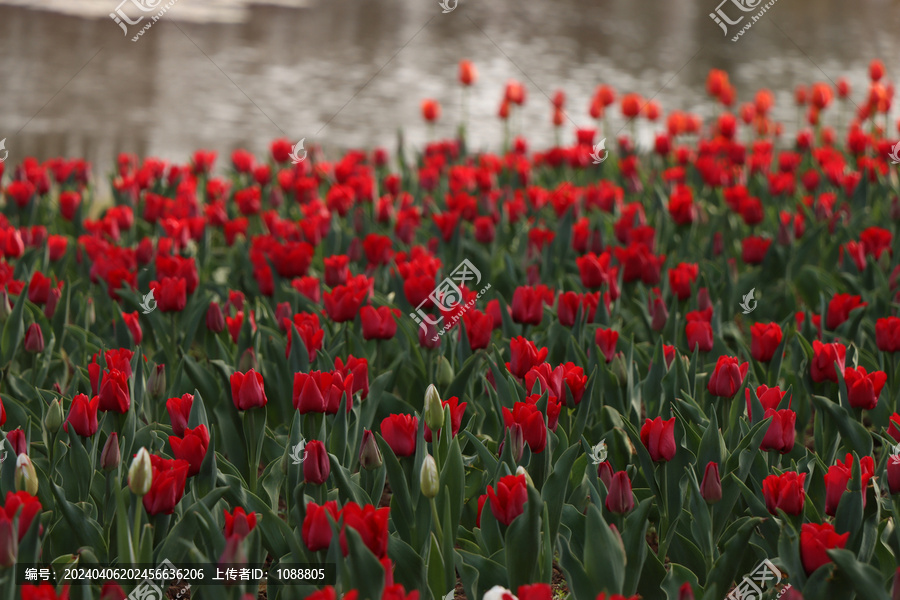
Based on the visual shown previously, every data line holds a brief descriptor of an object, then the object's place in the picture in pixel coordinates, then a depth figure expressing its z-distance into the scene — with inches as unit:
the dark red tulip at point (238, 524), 111.6
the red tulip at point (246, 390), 124.3
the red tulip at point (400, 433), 120.0
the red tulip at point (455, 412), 123.6
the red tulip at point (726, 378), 126.9
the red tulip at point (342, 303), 136.2
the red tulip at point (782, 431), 122.0
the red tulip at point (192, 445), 118.4
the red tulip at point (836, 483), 116.3
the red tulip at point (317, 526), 113.4
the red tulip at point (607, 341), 133.0
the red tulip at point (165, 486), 115.1
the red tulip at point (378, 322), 133.6
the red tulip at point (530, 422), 119.7
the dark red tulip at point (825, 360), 128.2
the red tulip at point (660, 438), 121.1
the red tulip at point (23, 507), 112.1
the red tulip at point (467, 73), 274.6
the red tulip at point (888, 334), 132.6
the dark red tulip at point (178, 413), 121.8
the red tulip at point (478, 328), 132.7
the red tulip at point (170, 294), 139.1
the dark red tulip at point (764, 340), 132.4
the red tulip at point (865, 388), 125.2
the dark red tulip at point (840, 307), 137.3
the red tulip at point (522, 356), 127.1
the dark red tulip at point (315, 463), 117.9
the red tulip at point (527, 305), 136.8
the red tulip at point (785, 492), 116.5
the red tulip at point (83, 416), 122.2
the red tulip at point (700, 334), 135.5
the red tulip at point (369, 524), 111.3
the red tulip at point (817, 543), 112.5
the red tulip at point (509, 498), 114.9
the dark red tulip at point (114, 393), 123.6
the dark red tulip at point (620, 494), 117.8
